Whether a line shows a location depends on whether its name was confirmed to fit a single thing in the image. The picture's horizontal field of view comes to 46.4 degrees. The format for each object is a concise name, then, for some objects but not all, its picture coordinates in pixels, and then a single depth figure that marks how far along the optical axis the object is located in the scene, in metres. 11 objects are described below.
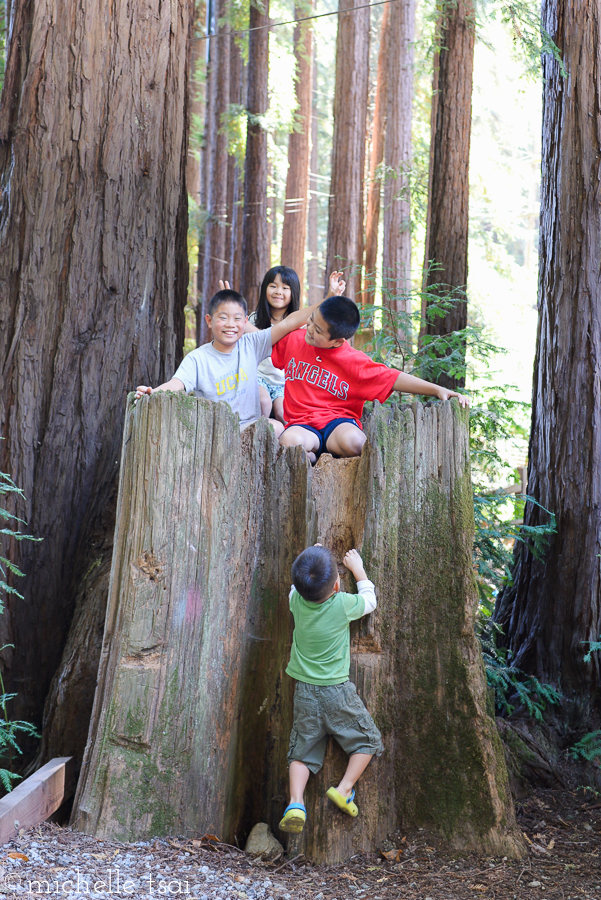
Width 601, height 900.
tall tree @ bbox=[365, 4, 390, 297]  16.59
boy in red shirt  4.18
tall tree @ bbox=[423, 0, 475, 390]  7.09
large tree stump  3.41
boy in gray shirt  4.42
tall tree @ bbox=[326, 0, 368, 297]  13.28
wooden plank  3.15
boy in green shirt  3.42
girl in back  5.31
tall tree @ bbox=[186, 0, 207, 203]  18.13
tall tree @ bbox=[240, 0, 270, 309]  12.93
